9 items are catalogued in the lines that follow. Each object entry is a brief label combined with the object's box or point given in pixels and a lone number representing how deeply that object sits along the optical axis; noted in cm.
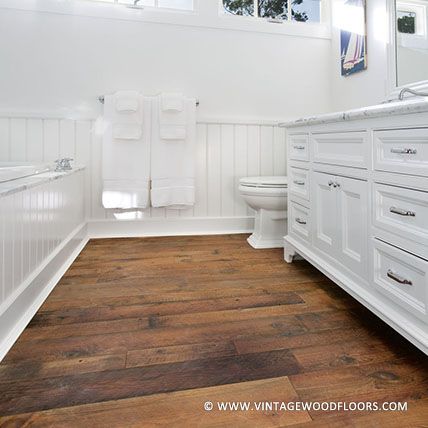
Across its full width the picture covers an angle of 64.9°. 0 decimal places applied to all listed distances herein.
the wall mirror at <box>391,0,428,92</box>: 180
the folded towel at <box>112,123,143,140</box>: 226
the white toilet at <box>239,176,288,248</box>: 210
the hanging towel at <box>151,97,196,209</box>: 235
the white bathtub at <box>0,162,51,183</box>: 125
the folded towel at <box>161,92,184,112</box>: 229
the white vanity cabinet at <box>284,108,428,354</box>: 93
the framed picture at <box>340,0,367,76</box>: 228
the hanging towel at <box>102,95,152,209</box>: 227
